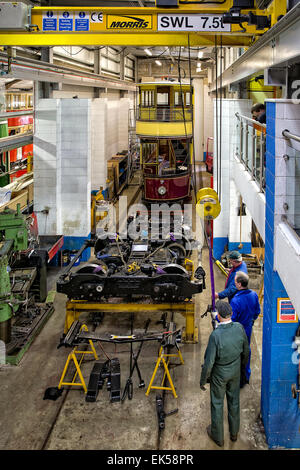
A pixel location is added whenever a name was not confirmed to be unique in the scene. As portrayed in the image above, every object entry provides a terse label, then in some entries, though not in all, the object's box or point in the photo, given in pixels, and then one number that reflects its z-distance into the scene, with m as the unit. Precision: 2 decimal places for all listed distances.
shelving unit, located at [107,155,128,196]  18.08
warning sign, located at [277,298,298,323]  4.91
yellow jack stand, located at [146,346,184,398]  5.92
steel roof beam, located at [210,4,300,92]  4.62
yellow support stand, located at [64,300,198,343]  7.34
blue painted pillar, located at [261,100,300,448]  4.92
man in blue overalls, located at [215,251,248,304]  6.54
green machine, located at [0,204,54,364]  6.82
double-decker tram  16.44
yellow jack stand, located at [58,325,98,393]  6.02
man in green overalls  4.84
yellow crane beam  6.42
